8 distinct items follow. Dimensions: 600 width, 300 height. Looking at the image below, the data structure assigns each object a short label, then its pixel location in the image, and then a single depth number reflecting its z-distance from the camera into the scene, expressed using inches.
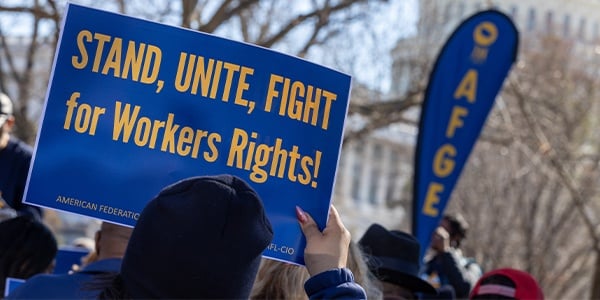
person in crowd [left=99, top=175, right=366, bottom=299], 87.0
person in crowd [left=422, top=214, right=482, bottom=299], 296.0
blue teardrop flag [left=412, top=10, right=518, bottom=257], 337.7
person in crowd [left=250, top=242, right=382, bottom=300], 136.7
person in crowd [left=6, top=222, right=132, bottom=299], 117.6
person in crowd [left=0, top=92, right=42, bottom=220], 203.2
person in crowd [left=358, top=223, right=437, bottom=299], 186.9
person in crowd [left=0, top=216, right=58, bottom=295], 187.8
